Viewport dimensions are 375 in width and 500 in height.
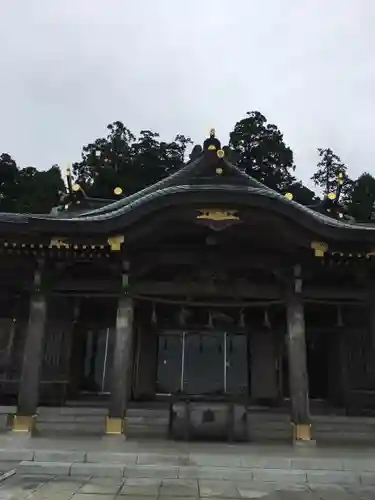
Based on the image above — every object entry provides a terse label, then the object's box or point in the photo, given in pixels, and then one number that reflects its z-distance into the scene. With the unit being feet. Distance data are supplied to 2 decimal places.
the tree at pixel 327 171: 148.25
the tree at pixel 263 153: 139.74
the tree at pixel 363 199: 113.17
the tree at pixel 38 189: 115.65
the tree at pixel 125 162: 133.69
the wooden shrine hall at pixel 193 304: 32.55
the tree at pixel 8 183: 129.91
